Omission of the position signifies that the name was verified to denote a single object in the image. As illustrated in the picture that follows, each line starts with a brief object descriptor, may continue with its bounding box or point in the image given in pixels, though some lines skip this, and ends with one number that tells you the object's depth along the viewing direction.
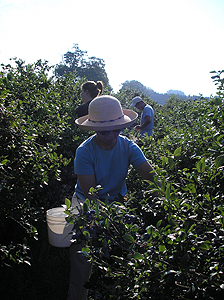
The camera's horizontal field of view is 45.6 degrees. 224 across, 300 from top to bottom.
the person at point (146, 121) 5.87
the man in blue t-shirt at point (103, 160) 1.94
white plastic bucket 2.55
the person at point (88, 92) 4.13
